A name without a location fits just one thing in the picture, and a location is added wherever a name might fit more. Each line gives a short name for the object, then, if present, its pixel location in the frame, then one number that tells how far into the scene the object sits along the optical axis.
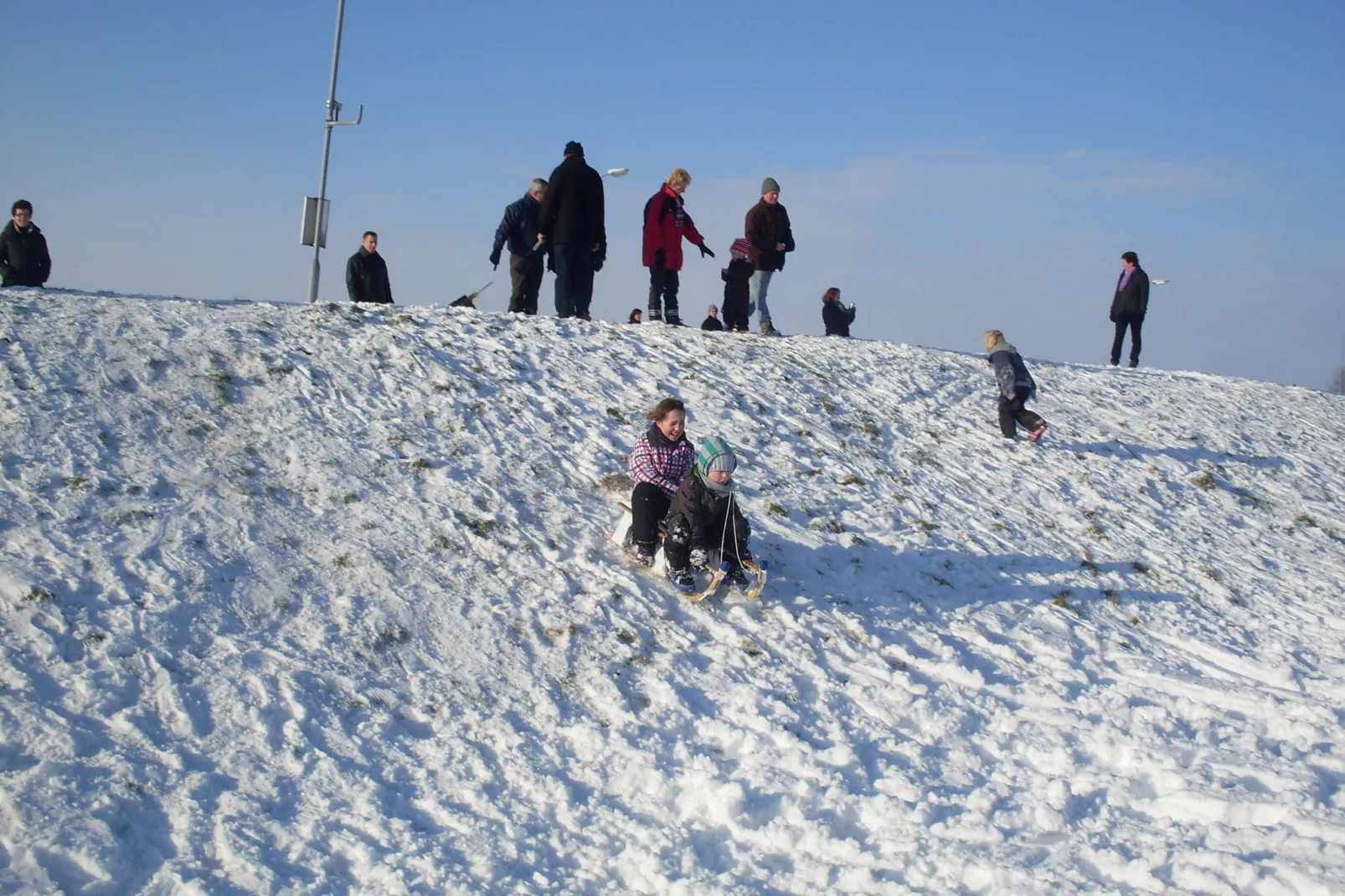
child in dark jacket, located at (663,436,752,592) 7.81
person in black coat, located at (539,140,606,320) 12.78
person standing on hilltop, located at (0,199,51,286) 11.21
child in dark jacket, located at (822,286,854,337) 18.55
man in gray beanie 14.59
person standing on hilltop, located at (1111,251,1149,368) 18.39
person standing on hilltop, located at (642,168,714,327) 13.93
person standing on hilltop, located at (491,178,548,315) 13.41
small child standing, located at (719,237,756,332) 14.87
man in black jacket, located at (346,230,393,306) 14.02
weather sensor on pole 17.22
